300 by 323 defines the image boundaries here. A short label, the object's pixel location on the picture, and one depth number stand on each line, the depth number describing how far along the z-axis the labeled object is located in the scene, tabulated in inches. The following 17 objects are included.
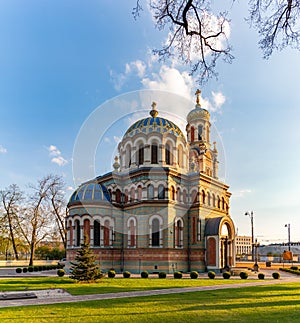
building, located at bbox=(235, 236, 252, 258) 4662.9
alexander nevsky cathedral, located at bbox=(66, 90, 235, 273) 1203.9
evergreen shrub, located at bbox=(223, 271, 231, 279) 1015.0
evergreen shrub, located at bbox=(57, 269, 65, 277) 1003.8
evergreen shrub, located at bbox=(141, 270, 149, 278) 982.9
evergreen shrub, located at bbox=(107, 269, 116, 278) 985.6
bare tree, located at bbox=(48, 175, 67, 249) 1716.3
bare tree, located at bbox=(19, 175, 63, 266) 1651.1
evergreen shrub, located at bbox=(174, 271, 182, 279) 982.4
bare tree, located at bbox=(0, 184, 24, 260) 1764.3
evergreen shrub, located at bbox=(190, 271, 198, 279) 992.2
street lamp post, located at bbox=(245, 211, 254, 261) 1689.0
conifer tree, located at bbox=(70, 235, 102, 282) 823.1
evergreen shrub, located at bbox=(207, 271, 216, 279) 997.8
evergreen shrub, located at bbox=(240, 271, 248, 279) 1026.1
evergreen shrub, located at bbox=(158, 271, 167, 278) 976.9
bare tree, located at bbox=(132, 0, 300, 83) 311.4
